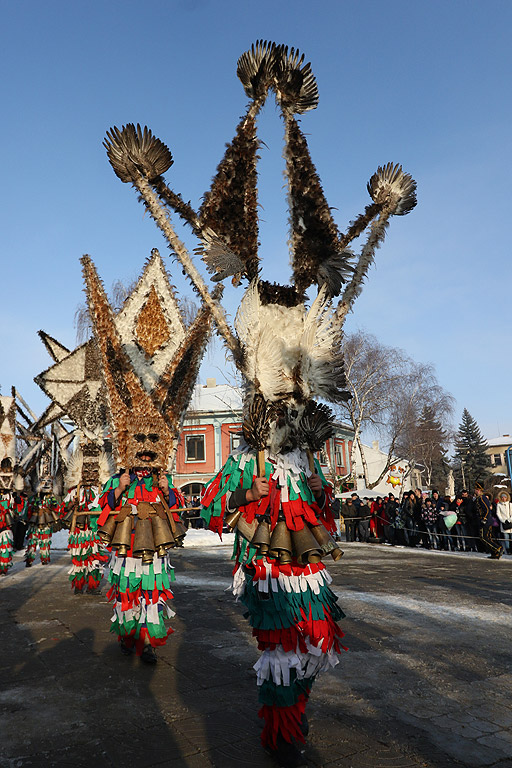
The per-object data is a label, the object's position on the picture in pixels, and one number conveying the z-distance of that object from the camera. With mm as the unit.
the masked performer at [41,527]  12742
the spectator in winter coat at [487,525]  13625
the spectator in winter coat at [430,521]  16984
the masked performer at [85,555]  8234
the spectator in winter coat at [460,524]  15998
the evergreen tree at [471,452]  55125
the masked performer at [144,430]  5039
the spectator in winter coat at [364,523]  20875
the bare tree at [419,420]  32438
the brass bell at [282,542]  3057
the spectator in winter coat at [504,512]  13828
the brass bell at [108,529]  5133
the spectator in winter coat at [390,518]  19297
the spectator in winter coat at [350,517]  21172
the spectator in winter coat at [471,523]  15523
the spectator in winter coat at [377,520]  20562
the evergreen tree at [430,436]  35938
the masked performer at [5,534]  10539
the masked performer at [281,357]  3021
